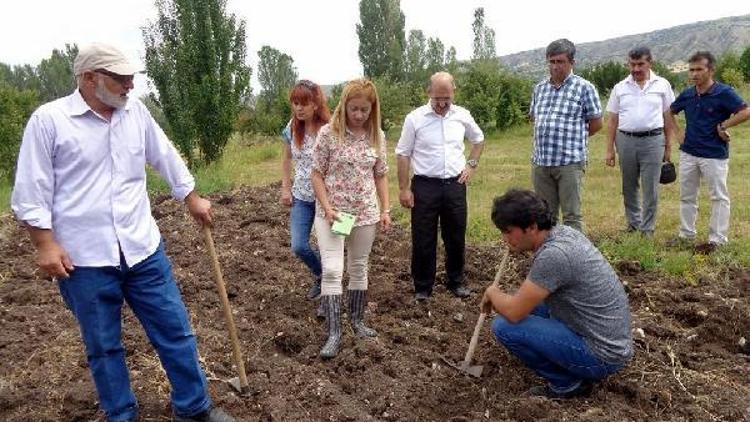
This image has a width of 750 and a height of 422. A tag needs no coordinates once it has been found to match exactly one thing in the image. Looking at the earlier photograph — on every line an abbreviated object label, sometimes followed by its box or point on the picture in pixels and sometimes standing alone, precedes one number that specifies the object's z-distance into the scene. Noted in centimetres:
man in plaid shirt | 530
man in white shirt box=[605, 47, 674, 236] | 608
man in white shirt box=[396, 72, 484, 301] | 471
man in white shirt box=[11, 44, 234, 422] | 263
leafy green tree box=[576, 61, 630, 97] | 2306
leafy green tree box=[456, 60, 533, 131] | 1775
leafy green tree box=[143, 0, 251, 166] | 1140
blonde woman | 387
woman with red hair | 436
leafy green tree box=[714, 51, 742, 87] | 1946
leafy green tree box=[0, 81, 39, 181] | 1395
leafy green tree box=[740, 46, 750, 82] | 2164
